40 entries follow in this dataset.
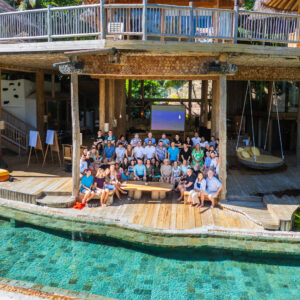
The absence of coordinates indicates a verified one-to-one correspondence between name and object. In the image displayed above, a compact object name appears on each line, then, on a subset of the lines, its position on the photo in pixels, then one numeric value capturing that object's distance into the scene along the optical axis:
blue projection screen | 17.64
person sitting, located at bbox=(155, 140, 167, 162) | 11.70
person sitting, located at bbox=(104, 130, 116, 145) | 12.54
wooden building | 9.12
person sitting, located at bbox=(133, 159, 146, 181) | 10.70
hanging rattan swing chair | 12.96
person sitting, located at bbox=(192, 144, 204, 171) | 11.31
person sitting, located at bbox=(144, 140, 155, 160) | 11.54
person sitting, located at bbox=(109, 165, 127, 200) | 10.02
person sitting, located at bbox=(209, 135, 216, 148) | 12.27
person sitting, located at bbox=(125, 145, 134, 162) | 11.59
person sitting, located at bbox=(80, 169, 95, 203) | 9.86
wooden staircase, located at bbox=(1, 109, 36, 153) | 16.23
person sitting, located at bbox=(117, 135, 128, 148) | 12.22
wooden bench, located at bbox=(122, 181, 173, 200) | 9.81
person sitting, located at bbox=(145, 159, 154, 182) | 10.79
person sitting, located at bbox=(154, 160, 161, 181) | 10.88
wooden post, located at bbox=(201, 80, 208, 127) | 18.18
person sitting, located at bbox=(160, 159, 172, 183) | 10.66
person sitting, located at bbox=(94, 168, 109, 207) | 9.82
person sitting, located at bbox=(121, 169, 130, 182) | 10.64
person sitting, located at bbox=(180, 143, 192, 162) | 11.90
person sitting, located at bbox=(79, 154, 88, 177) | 10.59
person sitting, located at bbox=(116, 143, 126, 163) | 11.62
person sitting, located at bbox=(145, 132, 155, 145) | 11.97
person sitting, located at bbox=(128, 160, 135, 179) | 10.77
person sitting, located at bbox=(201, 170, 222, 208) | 9.61
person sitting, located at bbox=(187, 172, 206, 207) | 9.62
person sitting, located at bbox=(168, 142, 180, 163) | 11.51
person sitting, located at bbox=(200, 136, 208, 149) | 12.34
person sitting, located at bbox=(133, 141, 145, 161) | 11.59
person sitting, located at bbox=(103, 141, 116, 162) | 11.98
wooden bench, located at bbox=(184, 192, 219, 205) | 9.71
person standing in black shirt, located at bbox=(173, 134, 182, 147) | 12.30
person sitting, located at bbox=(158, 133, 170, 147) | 12.26
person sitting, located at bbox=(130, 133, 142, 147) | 12.31
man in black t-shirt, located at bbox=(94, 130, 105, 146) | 12.77
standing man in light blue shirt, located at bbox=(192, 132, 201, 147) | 12.77
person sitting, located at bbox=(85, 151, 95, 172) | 10.98
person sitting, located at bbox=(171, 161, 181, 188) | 10.66
